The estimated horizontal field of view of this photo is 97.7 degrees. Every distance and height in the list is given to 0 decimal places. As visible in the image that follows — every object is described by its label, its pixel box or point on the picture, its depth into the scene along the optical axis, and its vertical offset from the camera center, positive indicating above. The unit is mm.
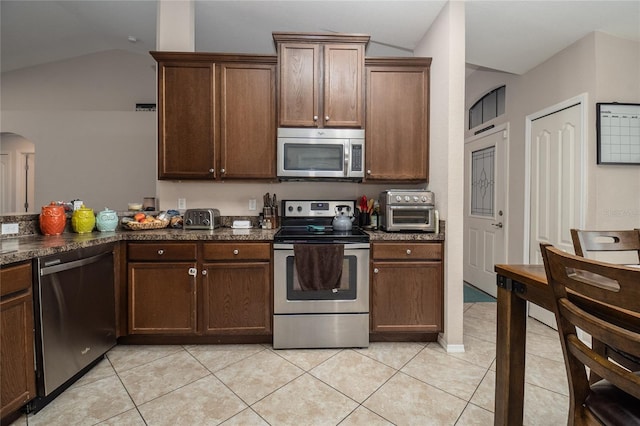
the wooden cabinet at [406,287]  2238 -627
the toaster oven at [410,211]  2340 -14
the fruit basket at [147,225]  2268 -127
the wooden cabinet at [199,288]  2150 -607
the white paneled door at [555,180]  2508 +285
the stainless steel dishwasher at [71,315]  1535 -656
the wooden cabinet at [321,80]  2436 +1141
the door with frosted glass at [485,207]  3400 +29
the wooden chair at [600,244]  1387 -167
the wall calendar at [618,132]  2350 +653
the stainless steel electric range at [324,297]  2137 -678
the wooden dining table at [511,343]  1237 -602
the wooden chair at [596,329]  680 -325
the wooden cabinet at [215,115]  2443 +832
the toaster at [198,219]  2416 -83
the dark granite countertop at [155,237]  1729 -205
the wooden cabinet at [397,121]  2523 +802
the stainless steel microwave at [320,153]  2438 +495
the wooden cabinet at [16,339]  1351 -655
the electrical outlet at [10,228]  1938 -133
